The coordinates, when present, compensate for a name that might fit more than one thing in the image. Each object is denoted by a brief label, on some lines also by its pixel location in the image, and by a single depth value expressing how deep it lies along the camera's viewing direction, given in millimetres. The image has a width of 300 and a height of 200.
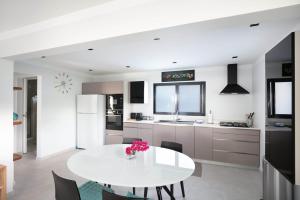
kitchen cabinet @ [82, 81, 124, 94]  4633
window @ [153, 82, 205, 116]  4359
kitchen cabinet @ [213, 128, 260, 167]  3324
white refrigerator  4594
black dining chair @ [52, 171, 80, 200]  1391
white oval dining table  1437
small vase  1993
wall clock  4297
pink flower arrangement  1999
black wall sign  4350
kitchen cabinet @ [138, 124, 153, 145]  4230
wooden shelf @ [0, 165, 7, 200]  2105
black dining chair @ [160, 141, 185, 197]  2551
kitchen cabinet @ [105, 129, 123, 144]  4645
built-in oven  4684
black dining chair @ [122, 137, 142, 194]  2928
